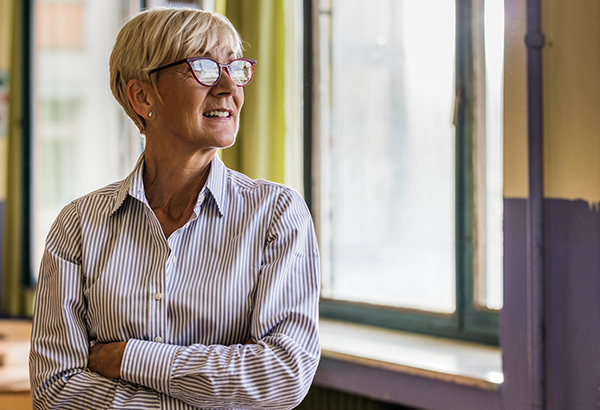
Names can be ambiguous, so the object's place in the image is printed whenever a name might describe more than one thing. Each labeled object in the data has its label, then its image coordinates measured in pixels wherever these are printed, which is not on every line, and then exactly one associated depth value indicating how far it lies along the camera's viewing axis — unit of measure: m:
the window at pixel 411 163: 2.37
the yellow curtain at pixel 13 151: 4.46
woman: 1.26
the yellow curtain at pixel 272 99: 2.57
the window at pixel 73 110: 4.20
